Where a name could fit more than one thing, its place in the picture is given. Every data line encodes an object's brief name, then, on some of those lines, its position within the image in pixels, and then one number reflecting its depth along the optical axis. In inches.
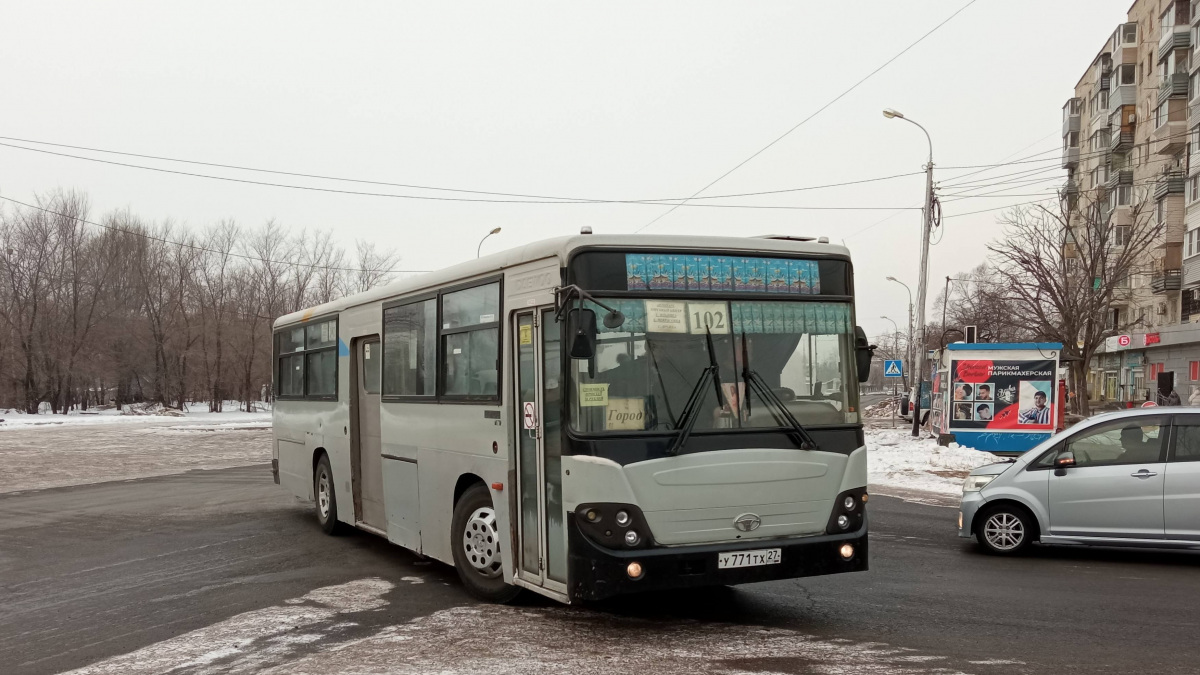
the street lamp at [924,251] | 1104.8
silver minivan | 377.4
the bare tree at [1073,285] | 1269.7
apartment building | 2018.9
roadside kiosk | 916.6
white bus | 256.8
